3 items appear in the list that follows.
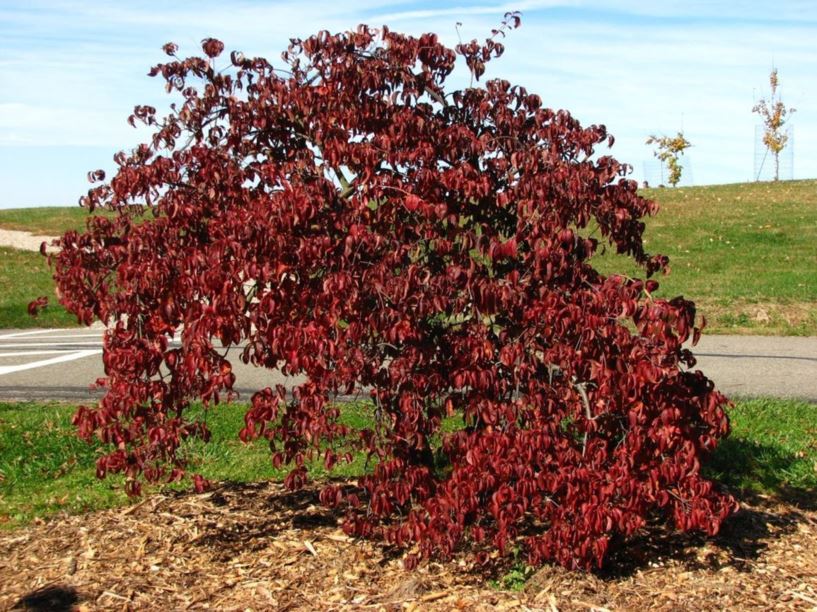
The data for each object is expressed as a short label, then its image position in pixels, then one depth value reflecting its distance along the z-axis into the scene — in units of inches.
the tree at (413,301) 156.4
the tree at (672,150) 1477.6
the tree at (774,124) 1408.7
